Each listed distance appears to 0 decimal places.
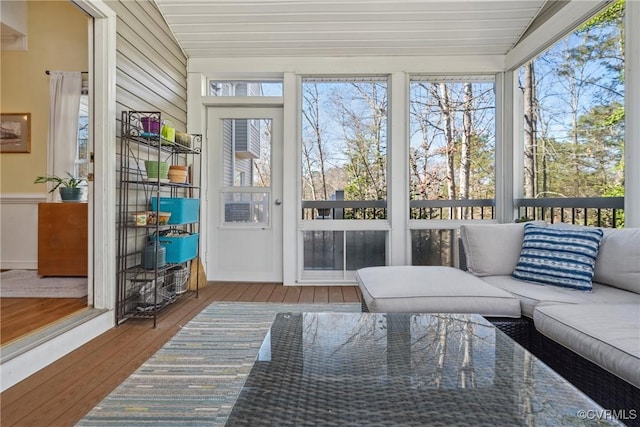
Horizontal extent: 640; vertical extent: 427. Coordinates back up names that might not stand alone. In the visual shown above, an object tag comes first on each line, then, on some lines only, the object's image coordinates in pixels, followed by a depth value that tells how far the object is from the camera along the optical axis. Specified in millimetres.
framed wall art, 4180
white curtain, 4086
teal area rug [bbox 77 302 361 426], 1402
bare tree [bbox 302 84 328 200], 3787
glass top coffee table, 820
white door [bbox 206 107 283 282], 3871
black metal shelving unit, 2576
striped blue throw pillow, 1950
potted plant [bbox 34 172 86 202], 3676
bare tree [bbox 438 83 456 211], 3725
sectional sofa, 1252
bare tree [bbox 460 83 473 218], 3721
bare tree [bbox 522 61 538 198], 3238
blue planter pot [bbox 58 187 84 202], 3668
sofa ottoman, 1798
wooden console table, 3479
